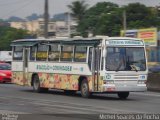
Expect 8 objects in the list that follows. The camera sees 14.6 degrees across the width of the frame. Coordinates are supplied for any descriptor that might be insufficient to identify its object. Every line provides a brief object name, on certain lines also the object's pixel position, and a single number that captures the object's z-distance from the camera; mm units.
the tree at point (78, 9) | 110938
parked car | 39500
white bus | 24172
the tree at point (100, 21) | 95125
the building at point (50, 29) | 140625
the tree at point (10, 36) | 119869
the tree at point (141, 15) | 96000
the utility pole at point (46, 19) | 46312
